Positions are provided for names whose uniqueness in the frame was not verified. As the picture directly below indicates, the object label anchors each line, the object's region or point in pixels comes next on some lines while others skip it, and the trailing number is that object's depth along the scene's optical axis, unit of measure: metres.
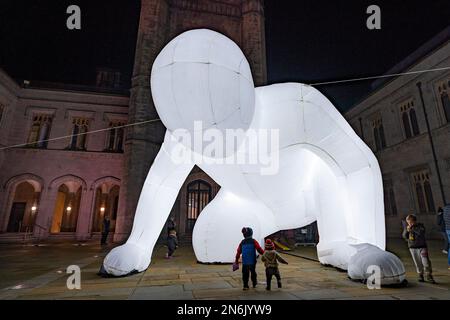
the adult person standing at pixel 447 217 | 4.41
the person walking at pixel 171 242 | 7.62
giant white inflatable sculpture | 2.42
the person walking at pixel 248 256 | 3.33
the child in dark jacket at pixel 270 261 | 3.26
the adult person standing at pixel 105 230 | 12.53
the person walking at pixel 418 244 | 3.68
